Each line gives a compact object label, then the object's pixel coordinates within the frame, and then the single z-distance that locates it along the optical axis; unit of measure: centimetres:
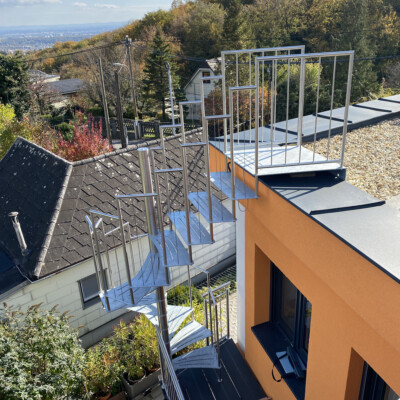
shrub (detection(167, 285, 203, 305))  737
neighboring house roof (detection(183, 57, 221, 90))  2694
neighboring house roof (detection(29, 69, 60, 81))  2975
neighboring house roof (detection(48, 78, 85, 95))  3455
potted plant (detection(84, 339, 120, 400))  546
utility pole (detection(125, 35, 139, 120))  1711
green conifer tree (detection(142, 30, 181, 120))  2838
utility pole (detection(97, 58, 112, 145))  1709
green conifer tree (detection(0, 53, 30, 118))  2453
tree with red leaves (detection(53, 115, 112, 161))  1123
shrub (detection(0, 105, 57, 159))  1223
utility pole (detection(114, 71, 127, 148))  1587
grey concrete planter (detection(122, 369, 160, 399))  562
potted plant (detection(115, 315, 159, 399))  567
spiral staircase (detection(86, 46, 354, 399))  340
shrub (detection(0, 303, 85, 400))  415
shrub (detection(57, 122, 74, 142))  2221
